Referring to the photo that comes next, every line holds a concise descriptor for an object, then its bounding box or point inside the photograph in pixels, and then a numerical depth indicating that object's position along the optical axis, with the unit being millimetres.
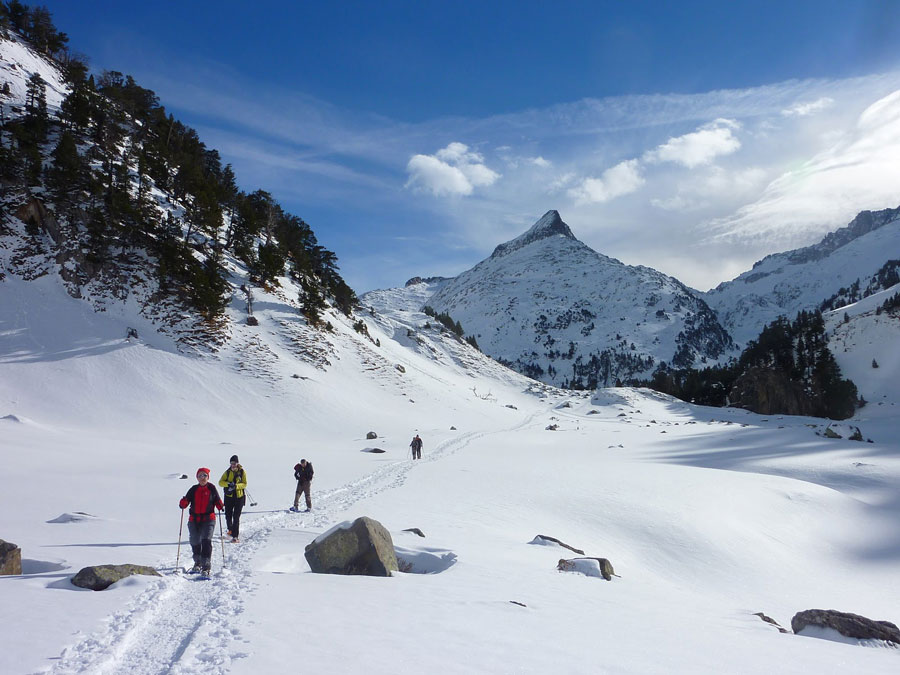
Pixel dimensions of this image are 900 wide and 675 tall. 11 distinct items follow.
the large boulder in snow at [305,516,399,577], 9734
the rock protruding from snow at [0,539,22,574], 8344
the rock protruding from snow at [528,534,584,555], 14039
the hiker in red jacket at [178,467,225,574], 9273
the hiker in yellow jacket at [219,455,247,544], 11891
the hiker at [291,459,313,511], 15898
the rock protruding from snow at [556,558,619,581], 11500
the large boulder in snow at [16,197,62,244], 43281
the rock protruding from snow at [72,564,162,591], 7770
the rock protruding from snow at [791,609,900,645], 8266
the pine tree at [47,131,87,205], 45375
